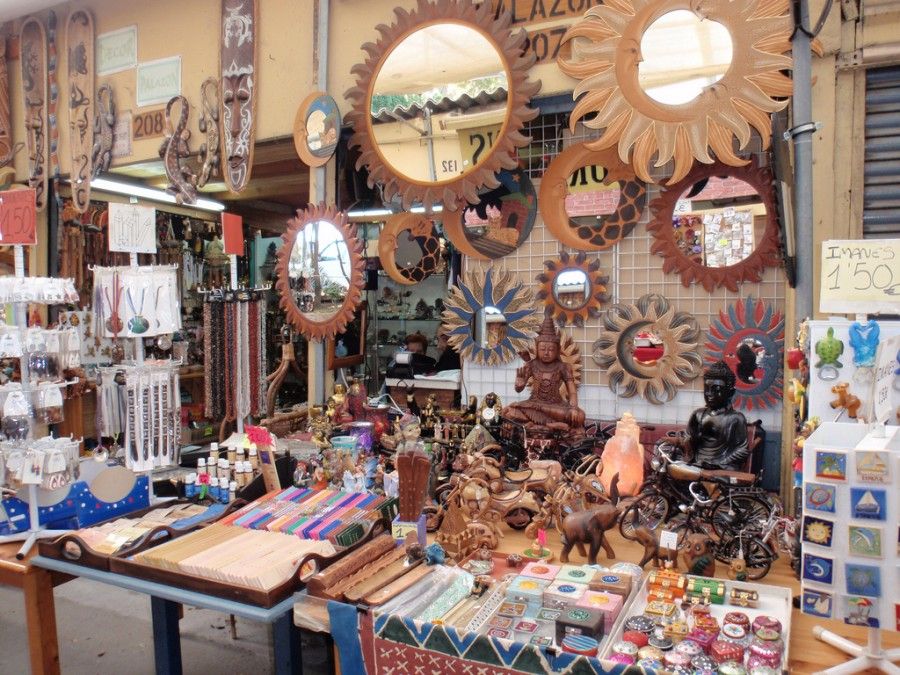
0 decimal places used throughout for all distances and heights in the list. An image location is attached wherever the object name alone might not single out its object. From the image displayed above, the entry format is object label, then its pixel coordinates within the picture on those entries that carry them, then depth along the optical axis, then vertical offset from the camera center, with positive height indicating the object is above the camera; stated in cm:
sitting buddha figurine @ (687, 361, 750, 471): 264 -49
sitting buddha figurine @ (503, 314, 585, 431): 332 -41
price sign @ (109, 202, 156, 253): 347 +43
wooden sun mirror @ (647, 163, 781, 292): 318 +39
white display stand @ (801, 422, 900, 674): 157 -55
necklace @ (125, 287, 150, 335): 359 -7
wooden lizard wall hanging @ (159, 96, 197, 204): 471 +108
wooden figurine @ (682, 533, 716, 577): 216 -81
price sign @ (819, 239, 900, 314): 202 +9
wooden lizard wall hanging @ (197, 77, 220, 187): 460 +126
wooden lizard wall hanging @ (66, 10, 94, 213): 517 +162
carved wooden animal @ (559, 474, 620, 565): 232 -76
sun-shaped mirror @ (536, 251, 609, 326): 359 +10
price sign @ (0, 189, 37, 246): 308 +43
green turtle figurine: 206 -15
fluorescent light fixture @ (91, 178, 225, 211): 575 +107
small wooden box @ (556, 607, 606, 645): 175 -83
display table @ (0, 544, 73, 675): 258 -117
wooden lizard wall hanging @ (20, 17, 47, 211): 538 +173
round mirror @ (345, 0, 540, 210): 341 +112
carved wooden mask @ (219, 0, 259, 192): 446 +148
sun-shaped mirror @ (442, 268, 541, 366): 380 -6
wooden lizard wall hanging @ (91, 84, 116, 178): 508 +138
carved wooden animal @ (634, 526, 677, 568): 220 -80
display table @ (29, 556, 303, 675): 208 -101
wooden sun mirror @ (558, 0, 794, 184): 281 +102
